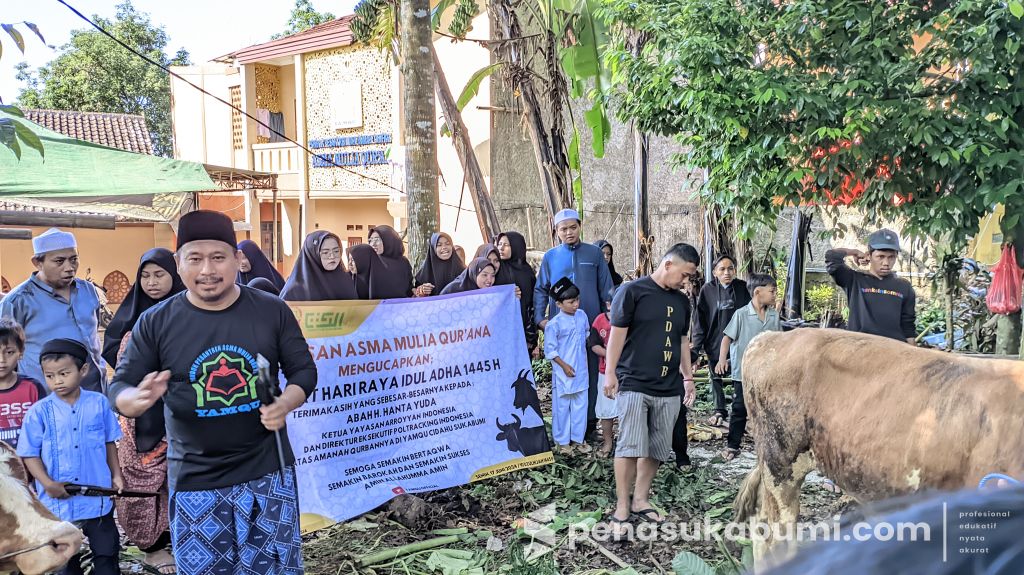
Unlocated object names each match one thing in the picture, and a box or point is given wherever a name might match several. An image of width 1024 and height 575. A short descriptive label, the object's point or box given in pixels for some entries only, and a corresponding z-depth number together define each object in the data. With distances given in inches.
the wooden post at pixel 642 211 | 408.5
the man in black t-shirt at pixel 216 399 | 114.8
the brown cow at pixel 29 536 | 98.3
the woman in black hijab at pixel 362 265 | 262.4
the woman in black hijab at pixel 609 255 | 331.0
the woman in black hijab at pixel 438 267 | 284.8
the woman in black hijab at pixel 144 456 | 168.4
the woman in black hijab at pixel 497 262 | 275.0
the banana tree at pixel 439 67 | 392.5
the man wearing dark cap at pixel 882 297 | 214.1
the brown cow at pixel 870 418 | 132.7
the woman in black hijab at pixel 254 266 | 233.3
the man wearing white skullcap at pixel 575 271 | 273.1
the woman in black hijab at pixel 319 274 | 224.4
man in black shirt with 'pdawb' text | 190.9
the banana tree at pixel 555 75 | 368.8
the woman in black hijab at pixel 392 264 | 267.1
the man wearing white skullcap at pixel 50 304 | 184.4
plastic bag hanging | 256.4
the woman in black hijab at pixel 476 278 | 251.9
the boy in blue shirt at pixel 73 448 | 143.5
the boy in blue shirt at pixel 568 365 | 245.1
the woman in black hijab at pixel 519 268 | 293.6
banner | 187.8
